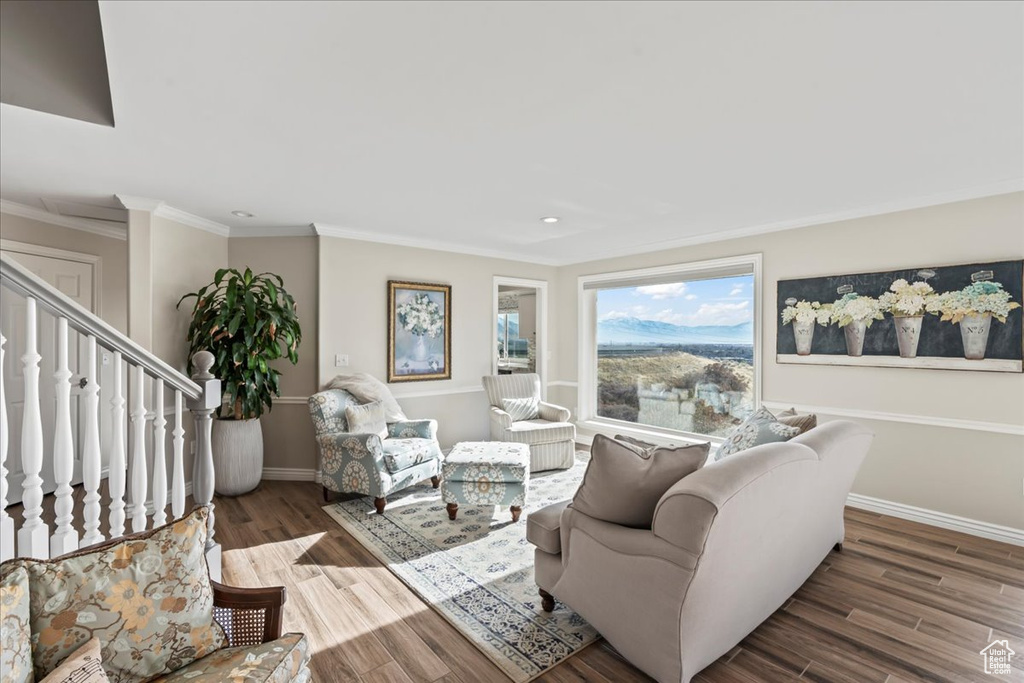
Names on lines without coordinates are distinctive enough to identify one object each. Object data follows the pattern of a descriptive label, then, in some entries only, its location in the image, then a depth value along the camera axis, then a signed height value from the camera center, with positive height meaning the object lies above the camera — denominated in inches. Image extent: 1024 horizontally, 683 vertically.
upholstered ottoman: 130.3 -39.3
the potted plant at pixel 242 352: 146.2 -3.4
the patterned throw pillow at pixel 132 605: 44.2 -26.6
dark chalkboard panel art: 120.6 +3.2
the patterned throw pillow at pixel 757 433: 98.1 -19.9
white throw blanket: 161.0 -17.1
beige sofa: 64.7 -34.3
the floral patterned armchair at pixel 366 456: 137.6 -35.3
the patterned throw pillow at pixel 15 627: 39.3 -24.8
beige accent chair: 179.0 -34.3
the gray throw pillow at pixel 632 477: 74.5 -21.9
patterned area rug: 81.7 -52.1
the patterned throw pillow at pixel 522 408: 196.1 -28.5
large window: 179.0 -2.5
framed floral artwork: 186.2 +3.8
